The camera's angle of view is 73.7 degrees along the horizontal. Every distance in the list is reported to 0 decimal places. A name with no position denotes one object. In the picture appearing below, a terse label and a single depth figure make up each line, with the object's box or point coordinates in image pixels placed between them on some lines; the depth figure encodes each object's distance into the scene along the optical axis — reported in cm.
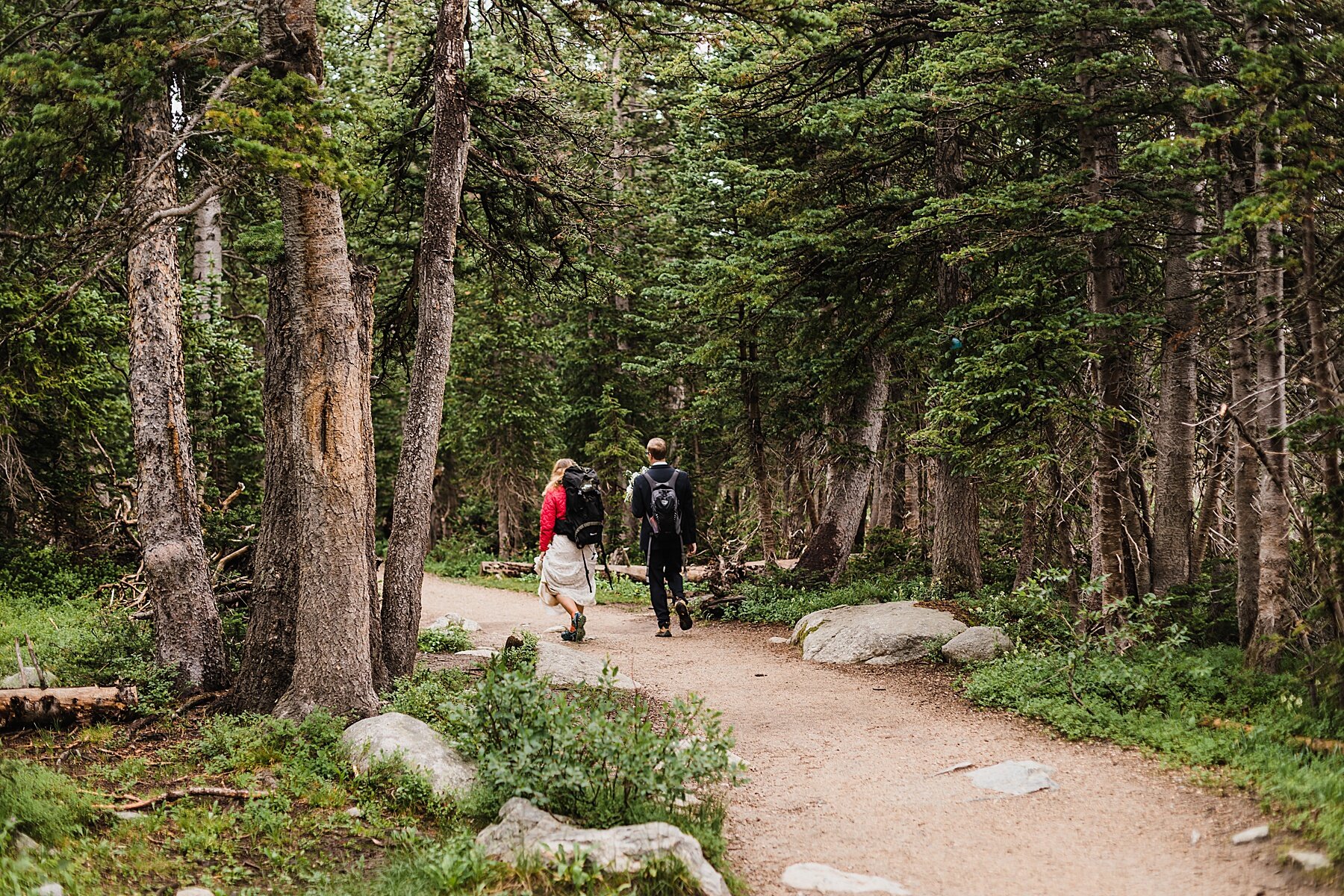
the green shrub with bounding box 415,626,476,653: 1100
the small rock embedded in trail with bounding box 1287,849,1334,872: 430
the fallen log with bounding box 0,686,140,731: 703
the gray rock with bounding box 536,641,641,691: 894
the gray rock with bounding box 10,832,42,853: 448
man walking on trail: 1177
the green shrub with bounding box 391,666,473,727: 738
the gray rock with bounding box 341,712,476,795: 599
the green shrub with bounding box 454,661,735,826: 529
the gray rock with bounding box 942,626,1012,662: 927
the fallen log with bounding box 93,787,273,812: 550
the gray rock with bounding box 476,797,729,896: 460
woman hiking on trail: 1160
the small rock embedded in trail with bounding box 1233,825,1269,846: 485
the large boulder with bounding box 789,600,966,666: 1005
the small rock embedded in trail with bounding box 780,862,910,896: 479
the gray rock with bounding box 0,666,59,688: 773
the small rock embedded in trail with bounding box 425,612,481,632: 1295
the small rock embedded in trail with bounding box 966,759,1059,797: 609
